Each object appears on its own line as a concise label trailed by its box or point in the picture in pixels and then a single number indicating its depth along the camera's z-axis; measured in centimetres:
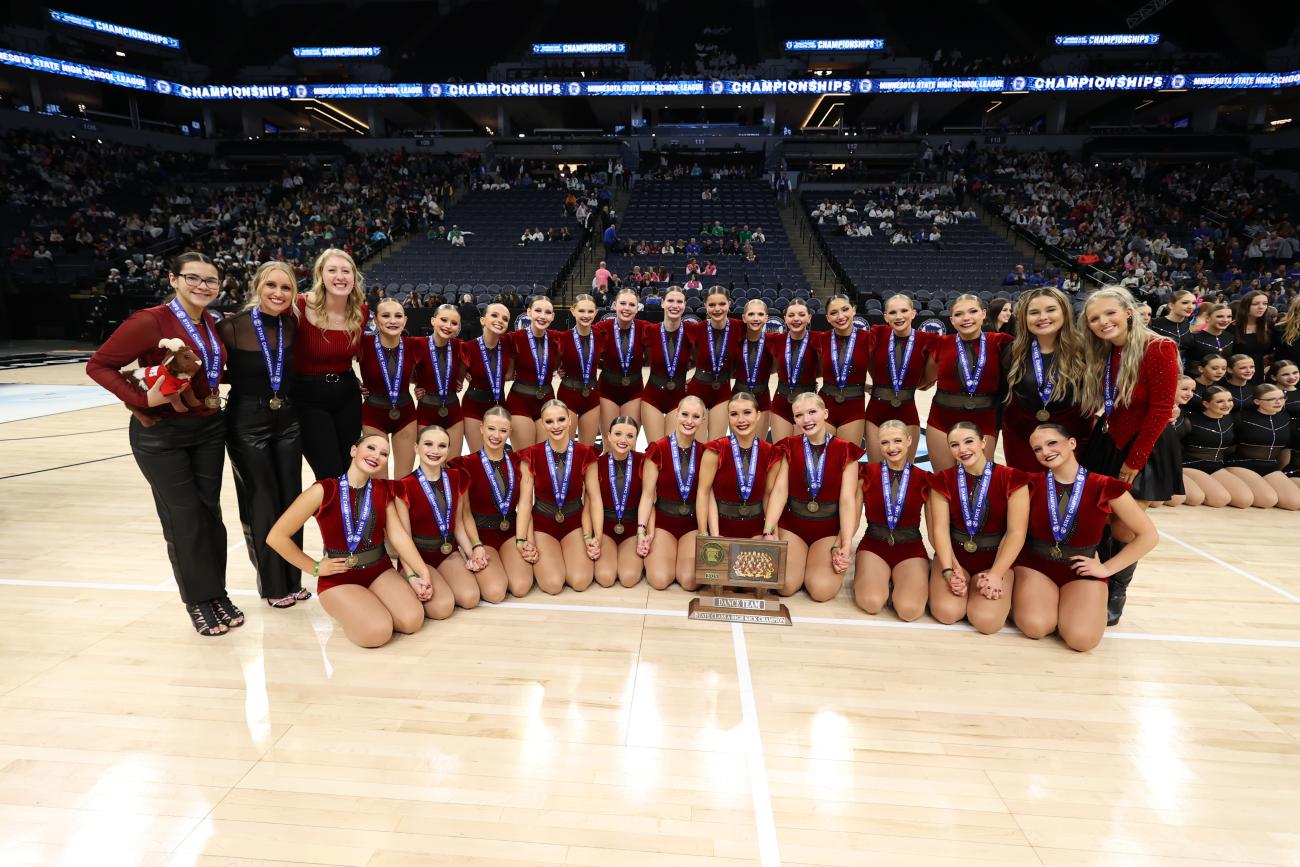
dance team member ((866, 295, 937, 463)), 399
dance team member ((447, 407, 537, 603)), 342
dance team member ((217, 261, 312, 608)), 291
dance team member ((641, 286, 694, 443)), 438
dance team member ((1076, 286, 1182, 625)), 283
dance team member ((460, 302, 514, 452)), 406
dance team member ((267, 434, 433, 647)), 290
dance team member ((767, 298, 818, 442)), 411
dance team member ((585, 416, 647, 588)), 361
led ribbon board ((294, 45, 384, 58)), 2788
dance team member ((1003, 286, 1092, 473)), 311
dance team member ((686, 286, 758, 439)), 441
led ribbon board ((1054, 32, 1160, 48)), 2515
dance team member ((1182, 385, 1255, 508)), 498
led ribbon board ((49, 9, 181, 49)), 2412
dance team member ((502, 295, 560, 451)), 426
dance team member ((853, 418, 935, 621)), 327
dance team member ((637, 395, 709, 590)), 355
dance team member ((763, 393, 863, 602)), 341
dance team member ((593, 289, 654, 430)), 449
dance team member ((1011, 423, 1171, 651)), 289
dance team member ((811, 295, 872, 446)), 403
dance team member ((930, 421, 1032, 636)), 303
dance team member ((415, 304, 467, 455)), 390
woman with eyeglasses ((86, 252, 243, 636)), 264
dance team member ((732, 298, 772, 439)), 424
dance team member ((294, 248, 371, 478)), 314
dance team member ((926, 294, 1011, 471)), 354
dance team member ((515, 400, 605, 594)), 348
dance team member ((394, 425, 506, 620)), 322
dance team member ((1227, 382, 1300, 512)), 491
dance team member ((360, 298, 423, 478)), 367
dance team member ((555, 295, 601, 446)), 431
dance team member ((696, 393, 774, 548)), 348
